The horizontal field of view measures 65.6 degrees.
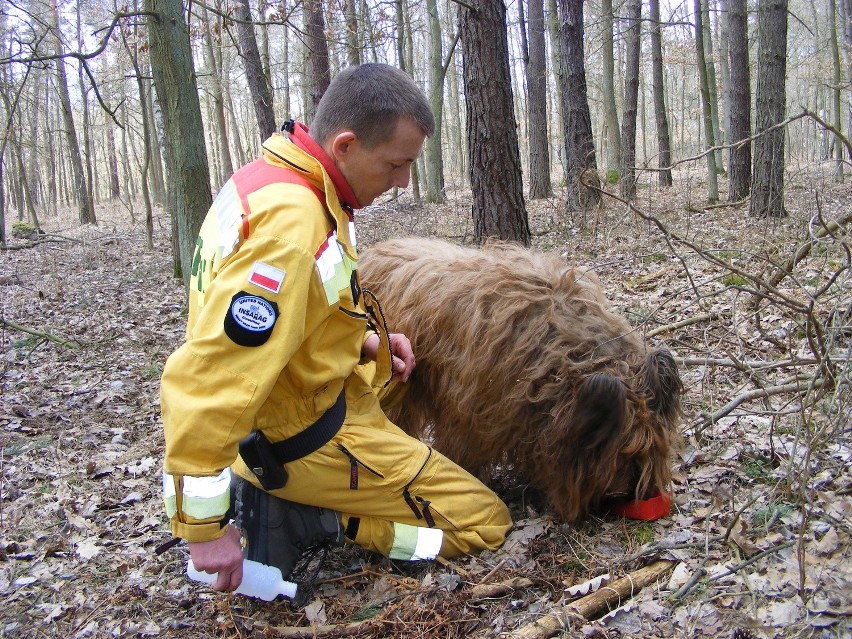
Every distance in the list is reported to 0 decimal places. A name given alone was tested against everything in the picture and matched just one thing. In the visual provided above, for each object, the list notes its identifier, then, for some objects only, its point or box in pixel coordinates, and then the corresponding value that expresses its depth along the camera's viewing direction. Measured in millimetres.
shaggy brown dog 3104
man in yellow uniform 2232
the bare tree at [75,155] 18828
